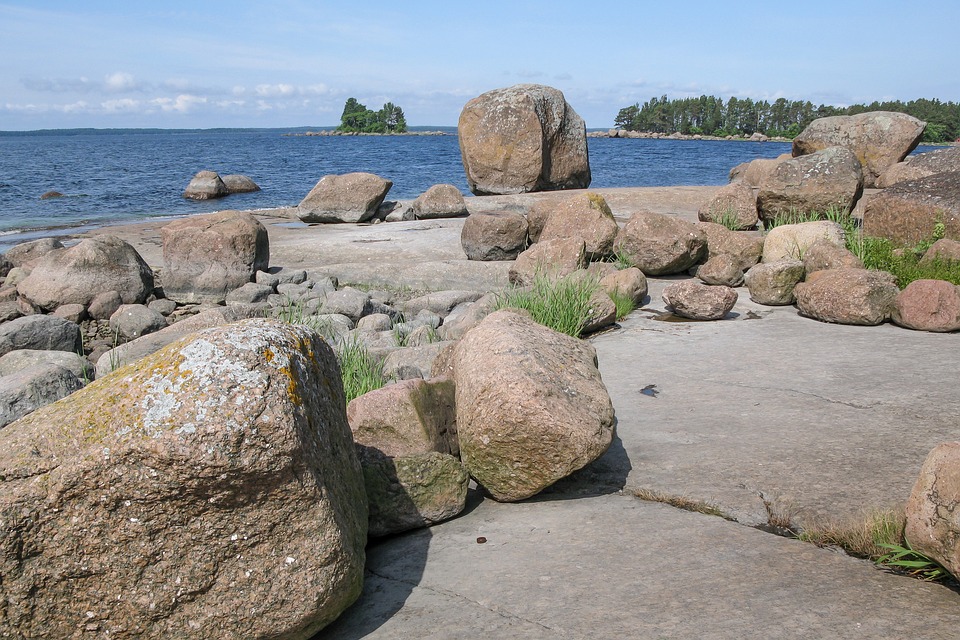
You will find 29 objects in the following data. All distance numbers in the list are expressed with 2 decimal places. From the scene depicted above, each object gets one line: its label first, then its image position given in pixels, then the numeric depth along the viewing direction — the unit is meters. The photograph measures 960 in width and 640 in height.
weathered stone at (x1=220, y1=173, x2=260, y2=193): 32.44
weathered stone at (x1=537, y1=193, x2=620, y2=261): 9.81
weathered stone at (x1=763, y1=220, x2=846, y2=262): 8.80
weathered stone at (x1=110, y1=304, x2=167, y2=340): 9.91
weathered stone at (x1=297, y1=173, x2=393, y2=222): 16.42
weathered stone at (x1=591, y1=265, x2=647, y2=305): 7.97
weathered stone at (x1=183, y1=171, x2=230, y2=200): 30.03
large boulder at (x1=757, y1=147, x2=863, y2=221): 10.97
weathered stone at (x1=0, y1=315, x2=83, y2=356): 8.72
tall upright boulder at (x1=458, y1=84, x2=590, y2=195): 18.27
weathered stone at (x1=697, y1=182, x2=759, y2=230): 11.18
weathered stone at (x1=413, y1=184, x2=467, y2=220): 15.74
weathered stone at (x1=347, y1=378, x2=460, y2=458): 4.25
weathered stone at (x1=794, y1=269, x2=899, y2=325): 6.80
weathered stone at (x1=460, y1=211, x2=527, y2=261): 11.27
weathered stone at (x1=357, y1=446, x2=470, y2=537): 3.72
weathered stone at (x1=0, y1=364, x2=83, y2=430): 5.37
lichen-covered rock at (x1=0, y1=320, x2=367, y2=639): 2.60
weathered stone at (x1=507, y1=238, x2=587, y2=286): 8.86
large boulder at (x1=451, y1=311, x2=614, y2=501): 3.77
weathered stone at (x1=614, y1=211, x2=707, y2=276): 9.22
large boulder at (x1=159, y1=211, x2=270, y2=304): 11.40
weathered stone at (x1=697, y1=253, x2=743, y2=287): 8.80
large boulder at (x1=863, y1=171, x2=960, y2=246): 8.71
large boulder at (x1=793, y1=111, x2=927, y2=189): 18.75
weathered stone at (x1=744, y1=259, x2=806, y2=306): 7.76
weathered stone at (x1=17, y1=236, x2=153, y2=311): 10.79
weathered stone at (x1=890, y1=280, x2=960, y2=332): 6.46
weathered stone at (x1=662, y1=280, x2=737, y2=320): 7.33
